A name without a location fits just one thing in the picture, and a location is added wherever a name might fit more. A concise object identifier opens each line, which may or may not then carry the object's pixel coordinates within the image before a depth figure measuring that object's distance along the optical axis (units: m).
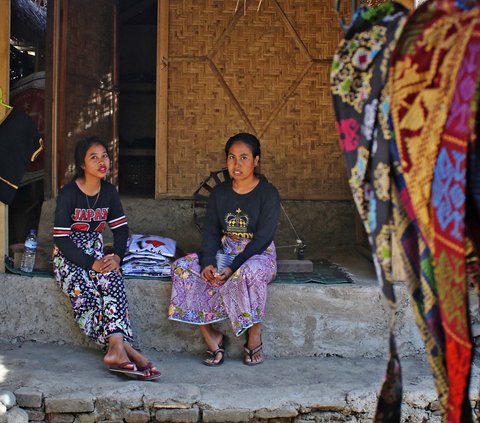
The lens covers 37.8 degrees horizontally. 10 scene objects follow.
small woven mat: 4.71
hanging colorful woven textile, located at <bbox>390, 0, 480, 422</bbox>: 1.71
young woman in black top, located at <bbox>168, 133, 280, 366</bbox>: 4.35
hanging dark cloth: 4.71
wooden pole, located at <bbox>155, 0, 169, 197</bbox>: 6.26
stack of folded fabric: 4.79
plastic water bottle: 4.89
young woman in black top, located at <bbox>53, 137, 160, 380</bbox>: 4.37
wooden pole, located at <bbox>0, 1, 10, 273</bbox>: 4.68
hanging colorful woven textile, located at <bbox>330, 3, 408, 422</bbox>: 1.87
